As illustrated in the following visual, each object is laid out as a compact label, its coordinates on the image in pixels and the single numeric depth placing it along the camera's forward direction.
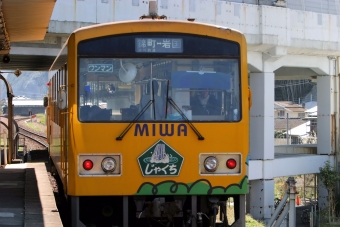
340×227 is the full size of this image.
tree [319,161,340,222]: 33.08
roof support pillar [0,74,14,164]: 24.51
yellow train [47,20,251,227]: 10.33
